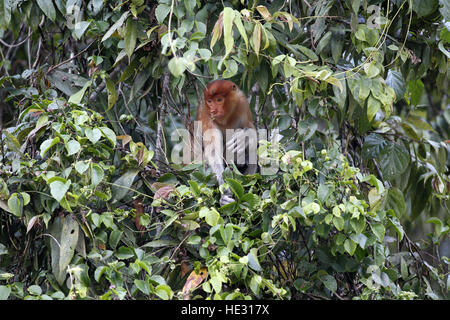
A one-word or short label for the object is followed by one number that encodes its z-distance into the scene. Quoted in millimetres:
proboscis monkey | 7591
